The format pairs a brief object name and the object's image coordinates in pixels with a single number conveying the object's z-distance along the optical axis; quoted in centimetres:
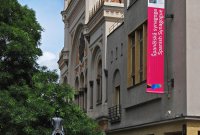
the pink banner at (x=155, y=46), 2522
